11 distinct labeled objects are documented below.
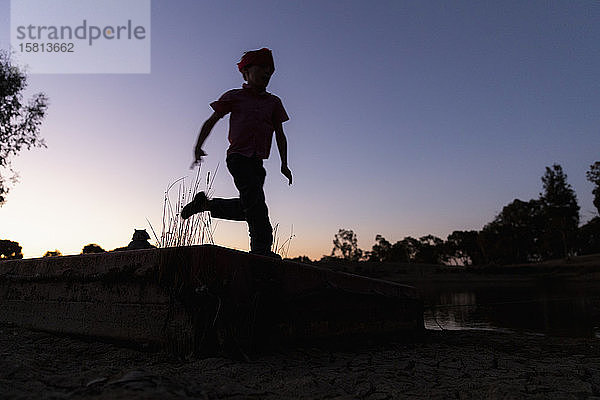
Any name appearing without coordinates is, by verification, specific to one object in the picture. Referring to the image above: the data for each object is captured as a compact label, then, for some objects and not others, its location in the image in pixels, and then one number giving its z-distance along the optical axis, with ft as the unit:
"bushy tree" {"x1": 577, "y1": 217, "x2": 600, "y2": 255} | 186.50
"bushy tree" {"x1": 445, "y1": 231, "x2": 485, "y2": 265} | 252.01
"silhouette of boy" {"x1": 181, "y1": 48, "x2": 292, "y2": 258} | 10.68
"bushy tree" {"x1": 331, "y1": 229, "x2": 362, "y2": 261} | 233.14
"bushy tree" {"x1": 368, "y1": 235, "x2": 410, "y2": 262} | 269.54
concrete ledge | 7.03
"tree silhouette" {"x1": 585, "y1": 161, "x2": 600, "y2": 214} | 169.11
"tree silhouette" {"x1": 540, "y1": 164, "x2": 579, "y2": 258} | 197.77
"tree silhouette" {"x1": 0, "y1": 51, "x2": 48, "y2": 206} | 66.18
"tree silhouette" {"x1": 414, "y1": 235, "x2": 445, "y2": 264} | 274.38
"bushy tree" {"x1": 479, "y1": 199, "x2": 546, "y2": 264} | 216.33
